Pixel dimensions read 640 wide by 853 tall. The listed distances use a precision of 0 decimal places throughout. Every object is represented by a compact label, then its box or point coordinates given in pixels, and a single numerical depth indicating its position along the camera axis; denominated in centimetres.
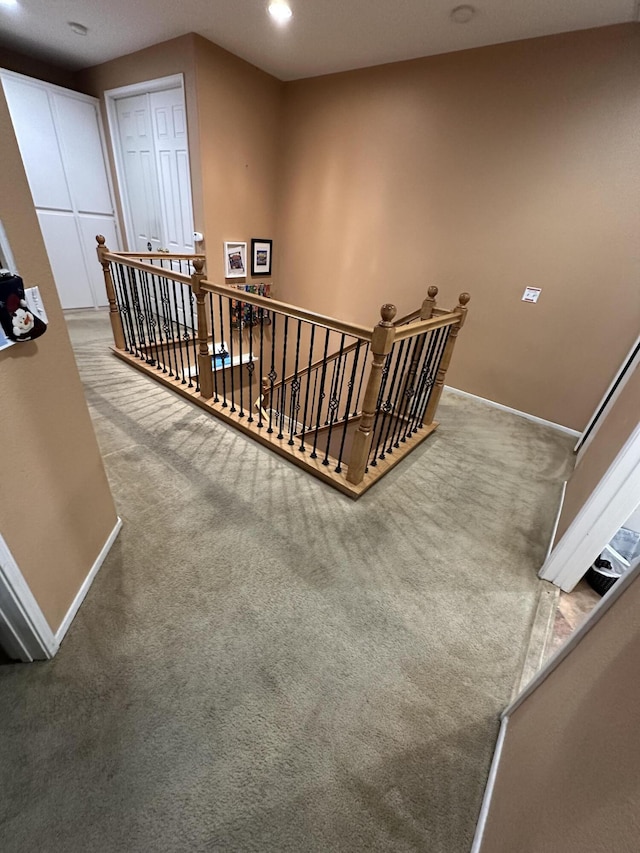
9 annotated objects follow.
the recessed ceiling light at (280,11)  250
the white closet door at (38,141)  345
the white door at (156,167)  353
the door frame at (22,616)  101
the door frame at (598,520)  133
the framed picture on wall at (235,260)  411
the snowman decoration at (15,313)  90
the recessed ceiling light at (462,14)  233
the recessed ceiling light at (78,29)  305
